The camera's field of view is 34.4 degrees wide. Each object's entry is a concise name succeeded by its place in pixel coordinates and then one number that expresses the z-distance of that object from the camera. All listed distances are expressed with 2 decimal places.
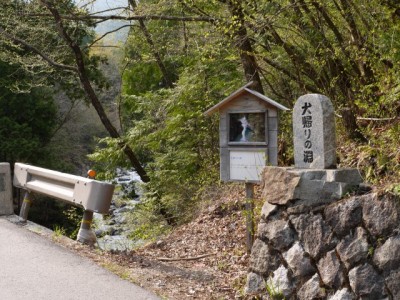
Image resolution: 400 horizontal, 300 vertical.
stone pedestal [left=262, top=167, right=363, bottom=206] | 5.99
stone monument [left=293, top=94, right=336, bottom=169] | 6.35
